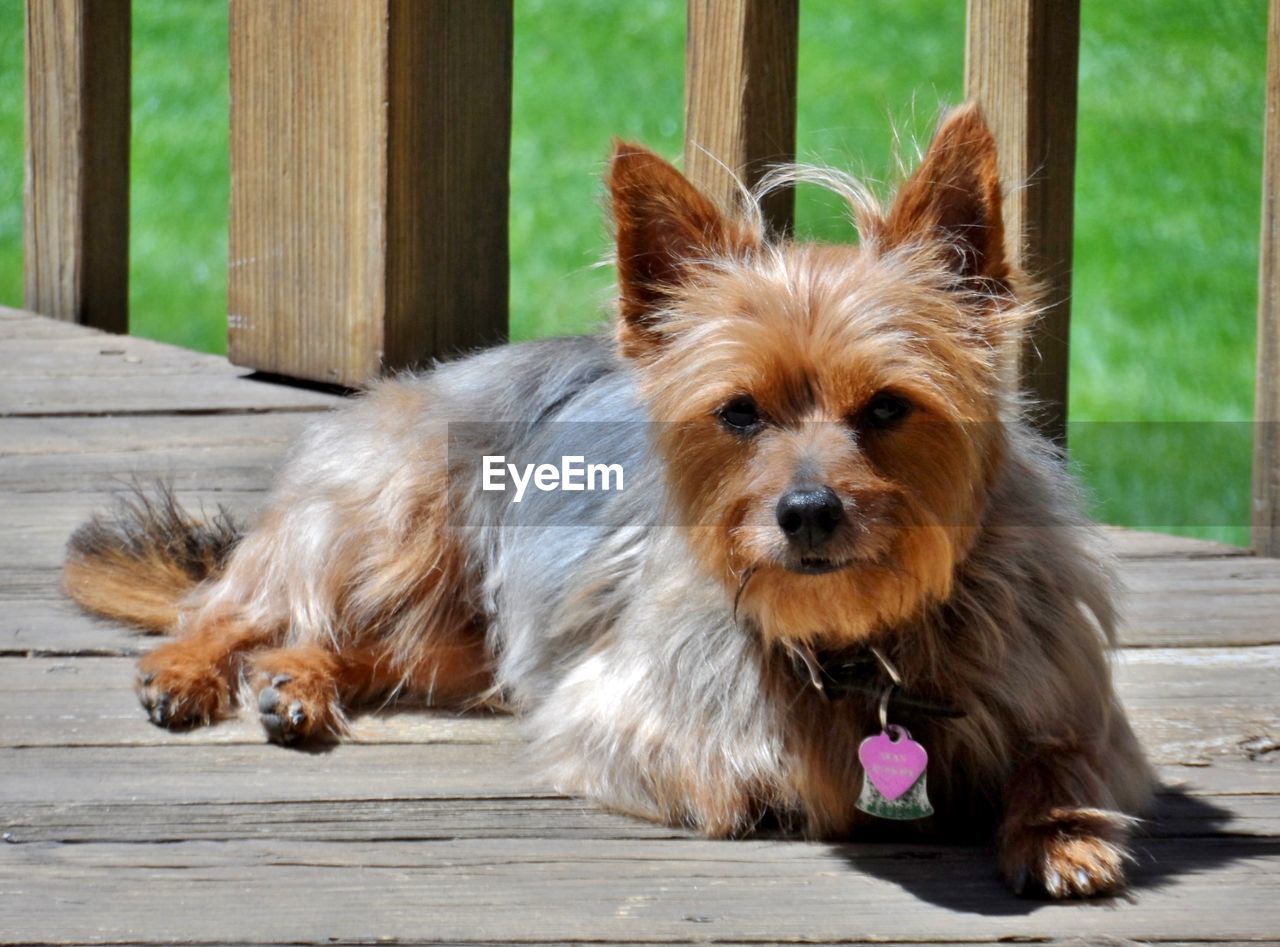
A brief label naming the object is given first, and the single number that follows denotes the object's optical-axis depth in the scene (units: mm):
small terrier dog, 5359
